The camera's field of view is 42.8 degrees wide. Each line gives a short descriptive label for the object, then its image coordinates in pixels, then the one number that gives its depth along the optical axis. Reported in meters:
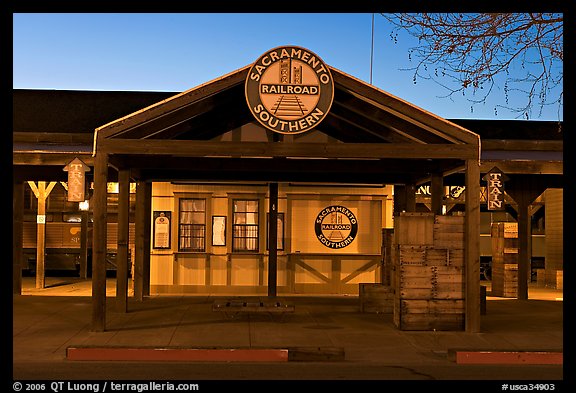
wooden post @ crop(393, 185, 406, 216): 18.33
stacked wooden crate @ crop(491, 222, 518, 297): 20.11
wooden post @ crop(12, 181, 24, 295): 18.42
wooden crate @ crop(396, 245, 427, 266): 13.18
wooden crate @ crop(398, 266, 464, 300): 13.13
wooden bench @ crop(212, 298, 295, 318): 13.46
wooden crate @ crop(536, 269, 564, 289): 23.50
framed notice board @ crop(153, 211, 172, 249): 19.09
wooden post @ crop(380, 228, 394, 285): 16.23
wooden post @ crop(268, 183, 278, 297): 18.14
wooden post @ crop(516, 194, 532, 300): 18.78
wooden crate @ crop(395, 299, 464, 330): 13.12
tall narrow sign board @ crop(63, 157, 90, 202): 14.54
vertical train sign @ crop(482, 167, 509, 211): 16.38
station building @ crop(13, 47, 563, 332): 12.66
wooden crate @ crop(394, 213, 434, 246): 13.23
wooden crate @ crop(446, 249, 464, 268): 13.22
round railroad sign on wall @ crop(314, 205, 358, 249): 19.52
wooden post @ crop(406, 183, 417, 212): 17.09
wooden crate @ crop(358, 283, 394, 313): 15.80
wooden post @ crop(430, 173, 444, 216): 15.05
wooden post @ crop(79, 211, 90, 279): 25.42
